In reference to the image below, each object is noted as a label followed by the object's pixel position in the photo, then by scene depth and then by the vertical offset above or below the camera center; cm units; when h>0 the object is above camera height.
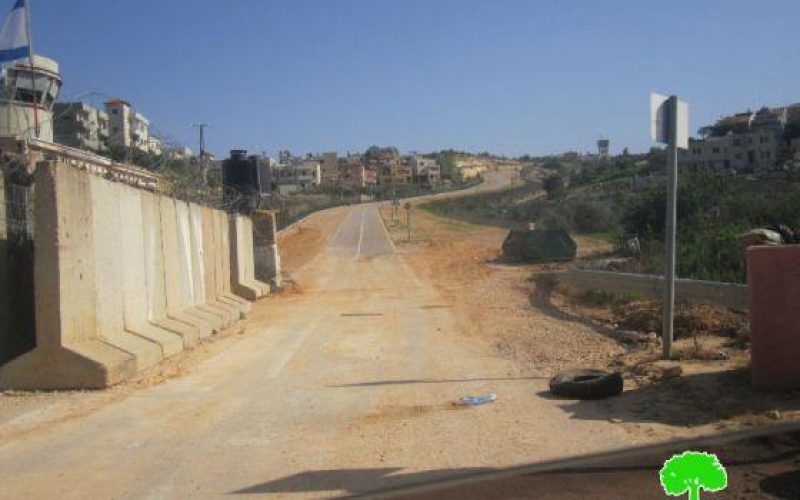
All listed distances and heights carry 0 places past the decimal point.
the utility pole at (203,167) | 1824 +56
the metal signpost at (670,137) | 976 +55
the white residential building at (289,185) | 17800 +126
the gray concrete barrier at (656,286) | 1239 -193
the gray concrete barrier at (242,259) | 2305 -203
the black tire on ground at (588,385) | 835 -212
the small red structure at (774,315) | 759 -129
